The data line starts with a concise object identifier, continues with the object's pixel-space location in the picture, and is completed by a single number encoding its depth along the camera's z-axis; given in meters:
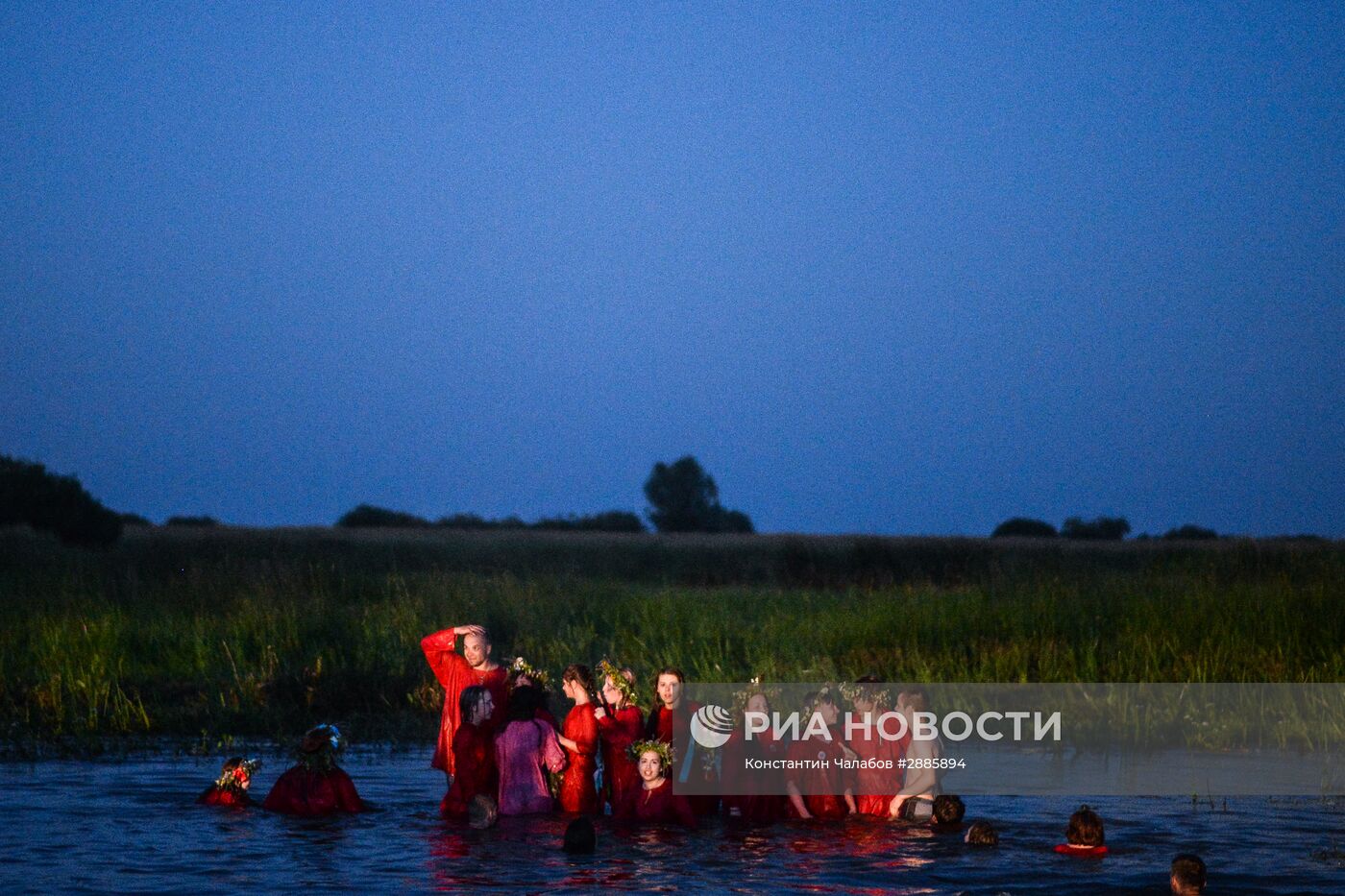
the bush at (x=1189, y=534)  63.06
